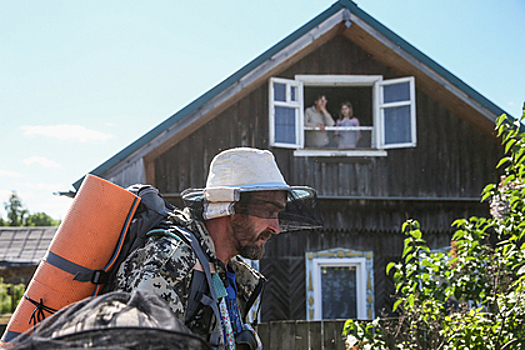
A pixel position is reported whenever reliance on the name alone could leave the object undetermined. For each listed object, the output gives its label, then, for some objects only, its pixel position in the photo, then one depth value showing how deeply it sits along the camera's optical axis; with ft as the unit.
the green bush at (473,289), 11.19
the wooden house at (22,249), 52.29
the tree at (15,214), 206.18
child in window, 28.84
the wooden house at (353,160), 26.48
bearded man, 5.99
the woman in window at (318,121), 29.27
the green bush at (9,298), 50.26
